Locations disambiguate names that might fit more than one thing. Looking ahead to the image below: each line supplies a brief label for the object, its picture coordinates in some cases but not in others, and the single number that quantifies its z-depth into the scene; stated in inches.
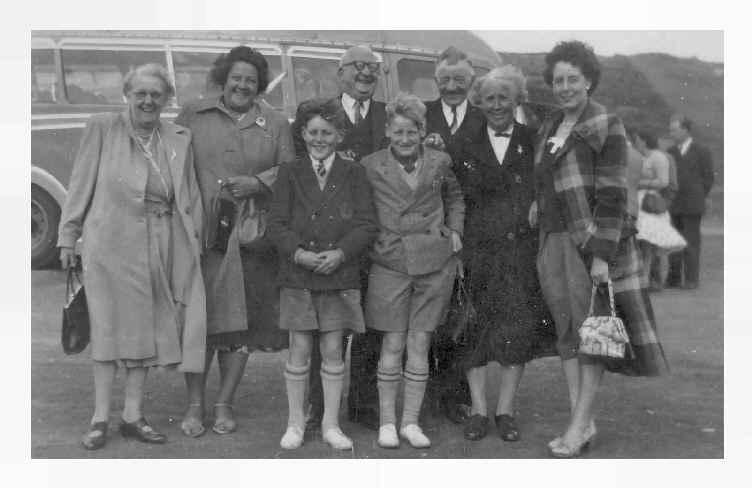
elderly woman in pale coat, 182.4
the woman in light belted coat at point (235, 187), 193.6
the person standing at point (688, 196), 241.1
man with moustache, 194.1
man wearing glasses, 196.9
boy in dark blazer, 180.1
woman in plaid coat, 179.3
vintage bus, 286.6
